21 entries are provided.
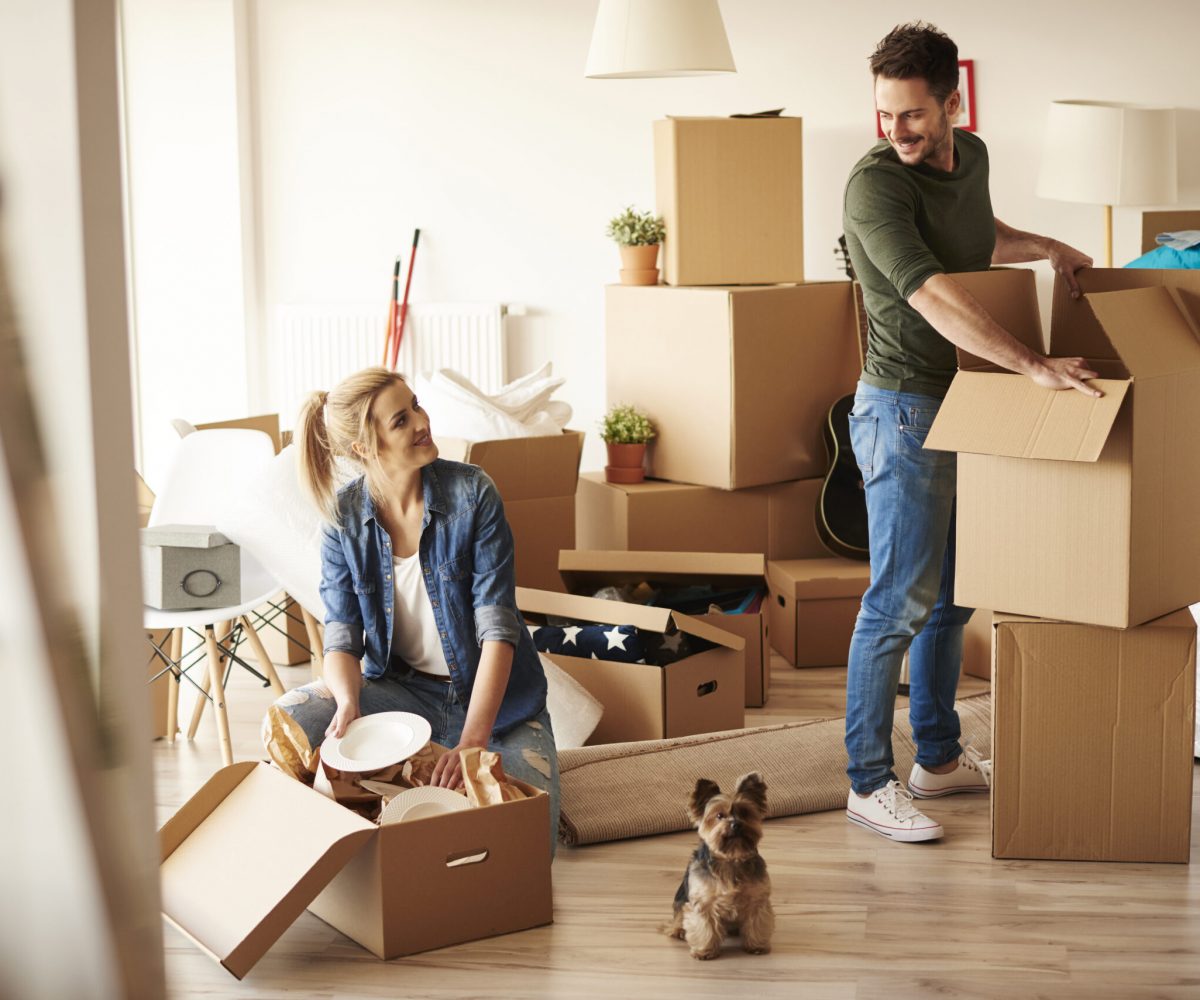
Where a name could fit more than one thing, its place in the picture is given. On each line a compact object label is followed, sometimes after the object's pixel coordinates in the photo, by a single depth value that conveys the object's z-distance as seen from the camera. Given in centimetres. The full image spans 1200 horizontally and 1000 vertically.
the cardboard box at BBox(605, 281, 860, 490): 379
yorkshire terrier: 200
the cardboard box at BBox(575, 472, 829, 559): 385
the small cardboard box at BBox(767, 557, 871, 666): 366
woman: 240
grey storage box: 286
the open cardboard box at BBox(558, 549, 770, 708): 331
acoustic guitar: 384
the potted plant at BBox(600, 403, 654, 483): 394
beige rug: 257
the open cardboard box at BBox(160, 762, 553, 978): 201
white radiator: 479
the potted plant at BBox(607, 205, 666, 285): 404
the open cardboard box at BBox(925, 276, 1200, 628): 211
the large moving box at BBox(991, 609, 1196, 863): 229
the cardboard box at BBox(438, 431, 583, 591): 360
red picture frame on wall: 440
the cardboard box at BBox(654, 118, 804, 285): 392
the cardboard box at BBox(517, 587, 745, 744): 291
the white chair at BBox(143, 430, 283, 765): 305
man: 220
